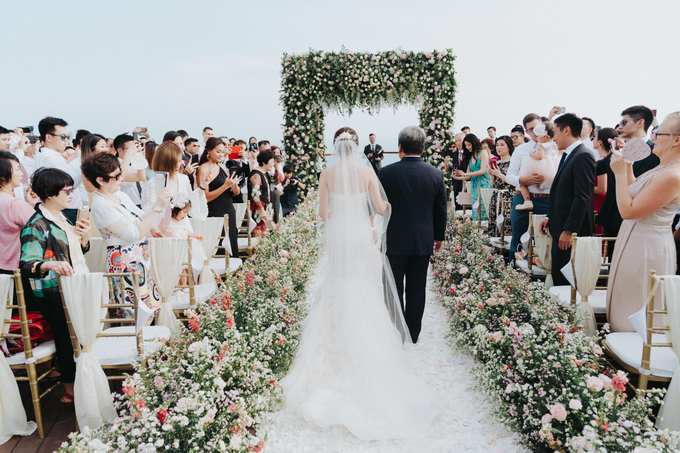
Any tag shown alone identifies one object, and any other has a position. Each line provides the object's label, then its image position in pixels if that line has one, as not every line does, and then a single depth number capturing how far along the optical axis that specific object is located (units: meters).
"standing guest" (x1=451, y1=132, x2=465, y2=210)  10.29
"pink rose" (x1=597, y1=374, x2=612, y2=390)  2.15
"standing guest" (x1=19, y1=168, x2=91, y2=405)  2.80
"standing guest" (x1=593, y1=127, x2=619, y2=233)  4.89
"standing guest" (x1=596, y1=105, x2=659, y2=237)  3.73
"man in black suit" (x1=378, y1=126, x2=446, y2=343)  3.79
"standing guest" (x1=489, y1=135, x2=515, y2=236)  5.99
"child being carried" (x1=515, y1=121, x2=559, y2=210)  4.84
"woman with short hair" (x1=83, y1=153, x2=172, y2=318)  3.18
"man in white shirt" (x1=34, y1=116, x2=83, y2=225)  4.68
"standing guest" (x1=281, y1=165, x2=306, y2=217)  11.04
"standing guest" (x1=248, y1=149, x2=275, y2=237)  6.87
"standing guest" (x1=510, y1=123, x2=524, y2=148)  6.25
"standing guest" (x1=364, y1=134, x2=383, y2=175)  15.17
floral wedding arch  11.34
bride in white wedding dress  2.85
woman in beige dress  2.81
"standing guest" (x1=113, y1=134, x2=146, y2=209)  4.41
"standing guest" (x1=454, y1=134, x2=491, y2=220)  7.73
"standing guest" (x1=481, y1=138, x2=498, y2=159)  8.38
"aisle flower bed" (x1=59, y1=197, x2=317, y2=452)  2.06
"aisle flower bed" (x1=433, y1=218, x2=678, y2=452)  2.01
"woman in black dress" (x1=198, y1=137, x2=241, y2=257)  5.46
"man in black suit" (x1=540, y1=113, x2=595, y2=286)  3.78
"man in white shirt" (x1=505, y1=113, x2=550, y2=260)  5.02
